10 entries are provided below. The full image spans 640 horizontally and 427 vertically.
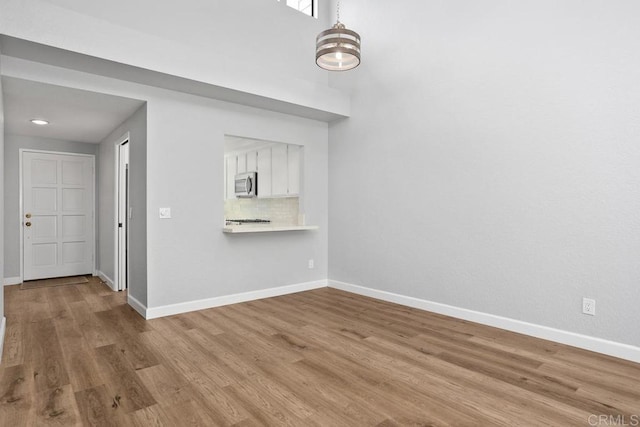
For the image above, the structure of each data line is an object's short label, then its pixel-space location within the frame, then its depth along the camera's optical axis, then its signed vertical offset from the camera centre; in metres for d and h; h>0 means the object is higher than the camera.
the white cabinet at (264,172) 6.13 +0.67
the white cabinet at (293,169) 5.37 +0.63
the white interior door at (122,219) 5.10 -0.11
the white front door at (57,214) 5.73 -0.04
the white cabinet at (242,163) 6.91 +0.93
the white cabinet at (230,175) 7.42 +0.75
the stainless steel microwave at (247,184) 6.49 +0.49
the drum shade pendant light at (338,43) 2.97 +1.38
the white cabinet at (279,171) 5.66 +0.64
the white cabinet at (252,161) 6.52 +0.91
